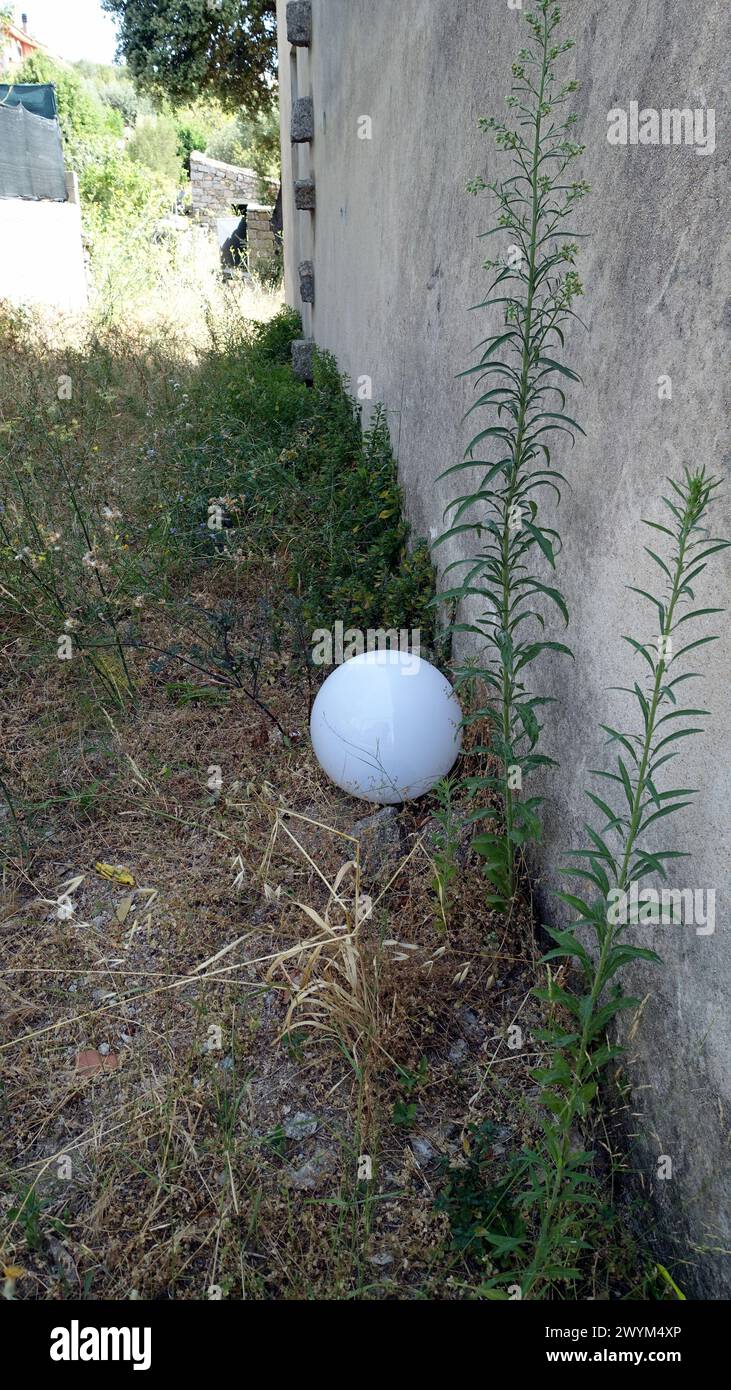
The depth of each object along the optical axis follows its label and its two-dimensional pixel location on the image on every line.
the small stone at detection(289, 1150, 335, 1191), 1.85
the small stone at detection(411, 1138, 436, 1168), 1.89
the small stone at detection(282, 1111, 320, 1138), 1.96
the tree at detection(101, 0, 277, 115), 15.35
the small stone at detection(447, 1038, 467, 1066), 2.11
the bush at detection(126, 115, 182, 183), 22.70
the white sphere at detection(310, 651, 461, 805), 2.73
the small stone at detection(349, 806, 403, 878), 2.68
